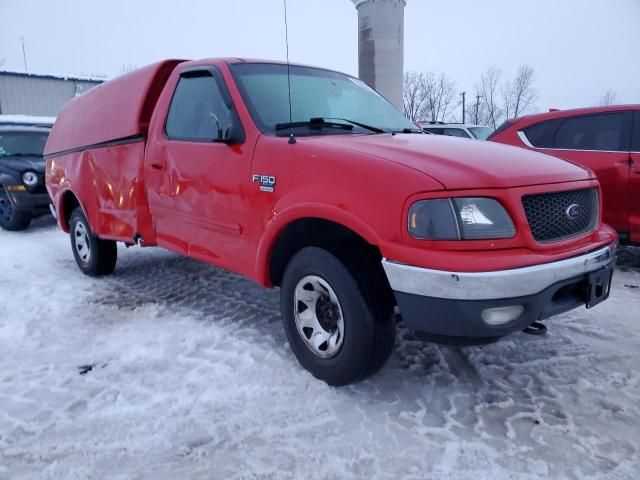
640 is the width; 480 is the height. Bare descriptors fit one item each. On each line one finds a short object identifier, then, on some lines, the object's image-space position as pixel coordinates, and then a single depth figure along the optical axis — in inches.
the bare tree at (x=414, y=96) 2214.6
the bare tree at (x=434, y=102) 2304.4
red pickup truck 83.3
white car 434.3
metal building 970.7
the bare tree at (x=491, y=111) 2181.3
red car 187.6
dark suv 303.1
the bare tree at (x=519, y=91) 2074.2
